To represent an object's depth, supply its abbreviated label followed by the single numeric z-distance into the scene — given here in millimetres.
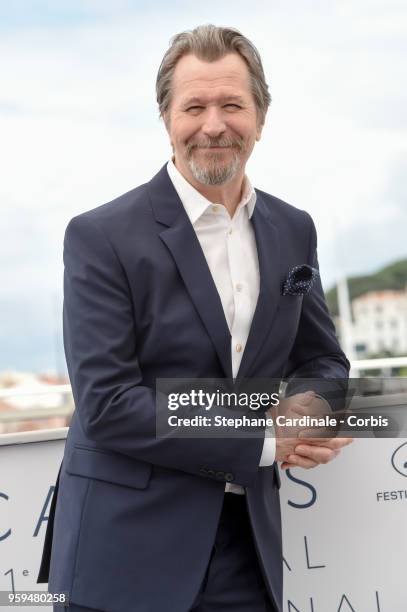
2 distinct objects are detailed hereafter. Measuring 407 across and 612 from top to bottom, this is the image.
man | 2271
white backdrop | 3150
